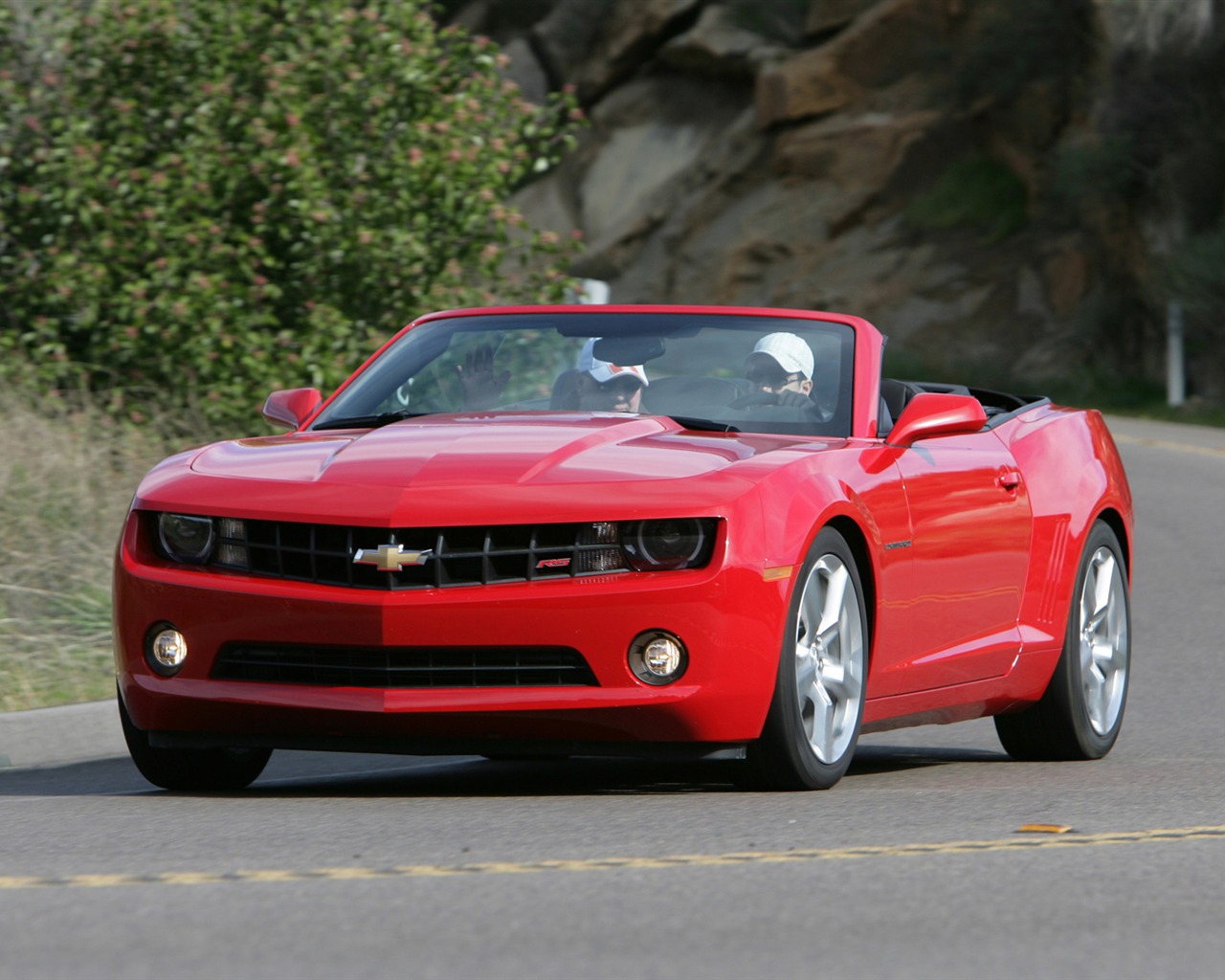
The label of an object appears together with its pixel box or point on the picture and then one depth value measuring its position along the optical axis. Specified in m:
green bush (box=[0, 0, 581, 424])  28.75
